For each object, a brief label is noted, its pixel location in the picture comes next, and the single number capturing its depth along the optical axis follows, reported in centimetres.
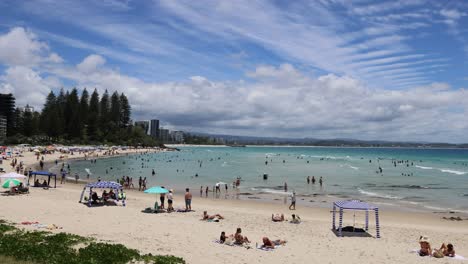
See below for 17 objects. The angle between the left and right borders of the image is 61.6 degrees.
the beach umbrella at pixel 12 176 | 2651
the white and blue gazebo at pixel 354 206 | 1759
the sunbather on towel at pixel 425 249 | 1426
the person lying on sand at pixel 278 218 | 2097
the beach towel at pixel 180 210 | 2305
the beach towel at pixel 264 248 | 1414
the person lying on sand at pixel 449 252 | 1419
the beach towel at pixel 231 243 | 1458
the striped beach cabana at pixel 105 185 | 2206
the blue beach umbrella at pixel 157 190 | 2211
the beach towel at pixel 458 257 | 1400
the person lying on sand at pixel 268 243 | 1418
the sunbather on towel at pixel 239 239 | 1469
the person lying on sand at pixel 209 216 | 2044
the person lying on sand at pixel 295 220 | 2062
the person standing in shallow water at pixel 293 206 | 2625
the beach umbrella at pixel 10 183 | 2456
